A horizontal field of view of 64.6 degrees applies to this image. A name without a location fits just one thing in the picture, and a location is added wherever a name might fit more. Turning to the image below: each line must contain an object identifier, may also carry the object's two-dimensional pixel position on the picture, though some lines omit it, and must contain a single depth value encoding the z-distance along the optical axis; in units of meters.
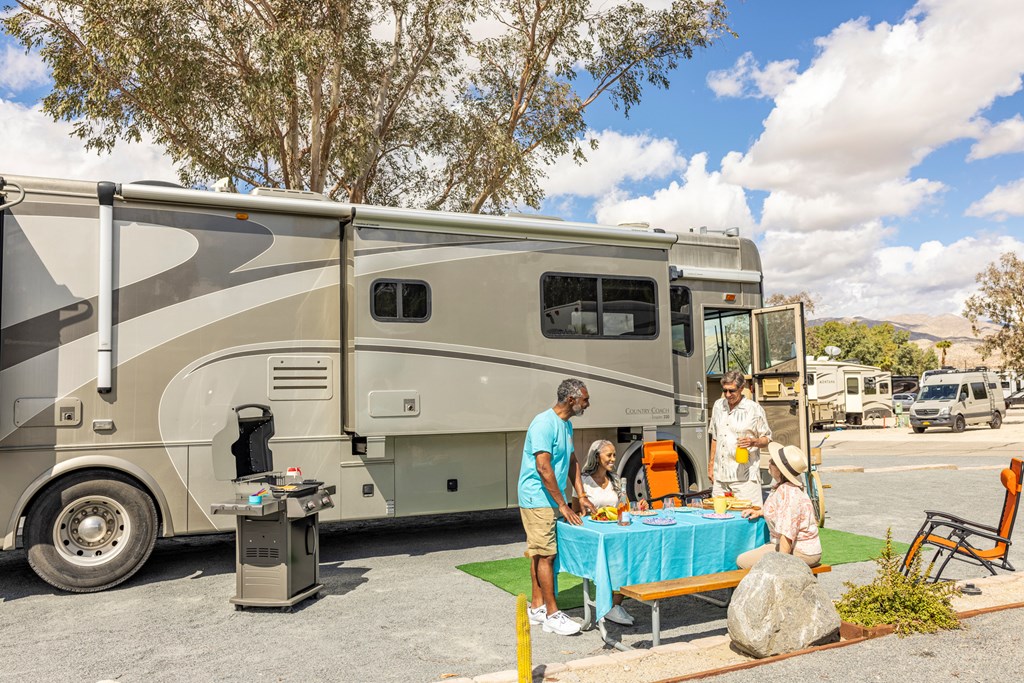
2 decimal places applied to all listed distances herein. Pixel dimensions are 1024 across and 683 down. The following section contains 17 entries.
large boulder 4.51
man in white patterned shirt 6.71
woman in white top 5.86
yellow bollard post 3.82
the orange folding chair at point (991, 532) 6.03
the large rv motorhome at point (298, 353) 6.40
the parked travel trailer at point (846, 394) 28.39
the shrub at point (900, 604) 4.92
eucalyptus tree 13.49
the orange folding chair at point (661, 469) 8.42
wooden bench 4.74
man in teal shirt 5.20
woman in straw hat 5.21
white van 26.11
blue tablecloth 4.95
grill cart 5.86
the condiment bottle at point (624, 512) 5.25
